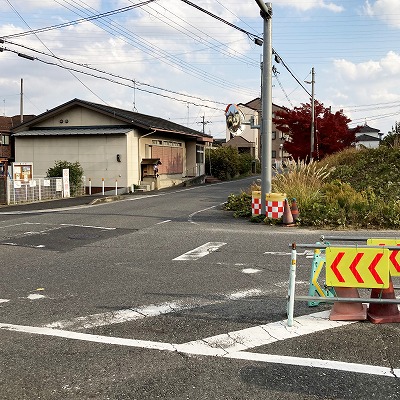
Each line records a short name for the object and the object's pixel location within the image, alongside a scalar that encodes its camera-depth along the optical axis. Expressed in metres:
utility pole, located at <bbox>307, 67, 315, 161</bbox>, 32.44
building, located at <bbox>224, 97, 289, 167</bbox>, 77.25
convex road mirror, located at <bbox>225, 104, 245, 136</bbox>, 15.73
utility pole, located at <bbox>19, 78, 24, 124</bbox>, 50.03
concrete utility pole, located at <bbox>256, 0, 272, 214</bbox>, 15.19
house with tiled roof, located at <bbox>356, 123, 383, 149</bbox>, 97.88
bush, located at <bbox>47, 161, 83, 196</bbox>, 27.86
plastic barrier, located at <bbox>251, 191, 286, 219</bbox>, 14.66
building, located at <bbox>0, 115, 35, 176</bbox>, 44.51
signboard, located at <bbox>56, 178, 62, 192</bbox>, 25.59
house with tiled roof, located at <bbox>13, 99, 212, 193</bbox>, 30.36
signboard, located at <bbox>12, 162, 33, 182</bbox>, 22.58
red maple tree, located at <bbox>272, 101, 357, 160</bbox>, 33.41
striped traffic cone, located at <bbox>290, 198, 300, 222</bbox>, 14.40
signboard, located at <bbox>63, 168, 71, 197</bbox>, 25.77
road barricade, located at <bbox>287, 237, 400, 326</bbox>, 5.14
